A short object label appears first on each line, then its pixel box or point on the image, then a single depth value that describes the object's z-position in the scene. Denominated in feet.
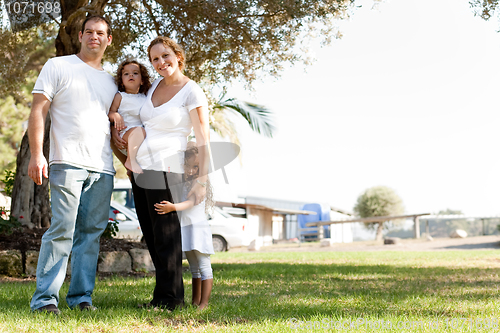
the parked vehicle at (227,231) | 47.52
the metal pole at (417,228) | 75.00
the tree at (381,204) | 100.48
